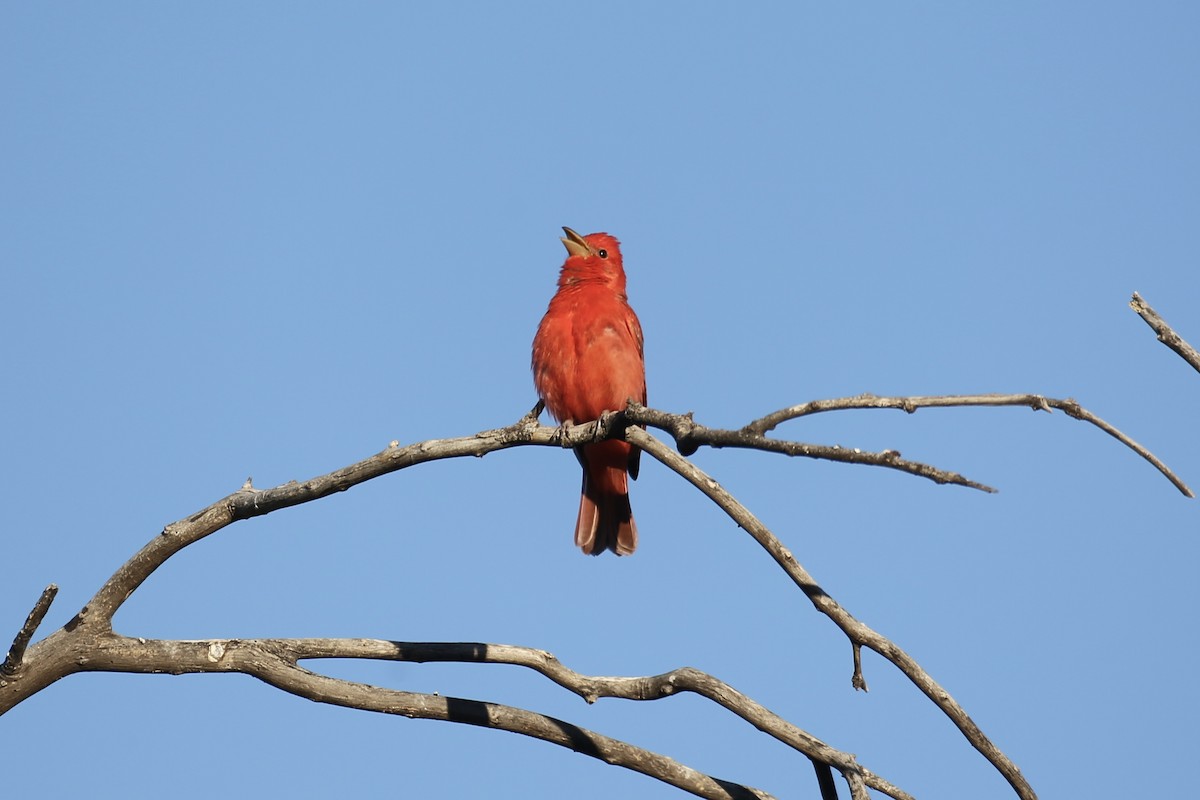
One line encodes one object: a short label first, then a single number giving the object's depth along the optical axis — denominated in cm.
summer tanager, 1568
